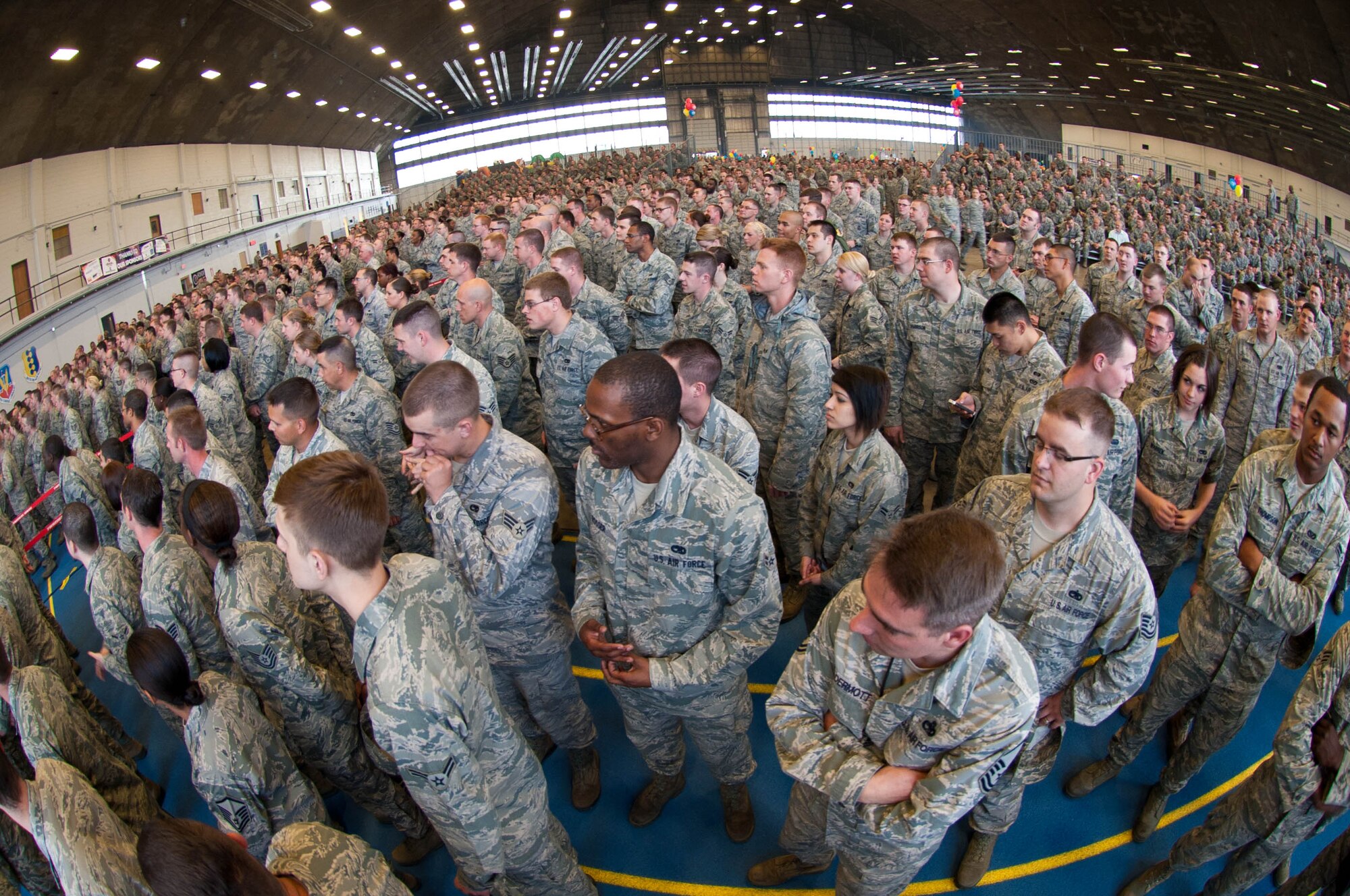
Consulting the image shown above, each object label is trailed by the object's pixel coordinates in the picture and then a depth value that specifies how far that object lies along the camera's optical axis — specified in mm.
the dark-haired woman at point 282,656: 2928
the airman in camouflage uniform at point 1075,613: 2408
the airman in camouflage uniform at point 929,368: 4734
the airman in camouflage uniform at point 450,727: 2025
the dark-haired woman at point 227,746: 2486
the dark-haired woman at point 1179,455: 3701
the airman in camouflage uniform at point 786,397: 3994
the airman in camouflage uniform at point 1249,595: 2736
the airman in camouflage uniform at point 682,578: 2387
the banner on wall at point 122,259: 17109
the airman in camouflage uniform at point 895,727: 1828
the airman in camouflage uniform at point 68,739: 2850
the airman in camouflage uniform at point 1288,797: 2297
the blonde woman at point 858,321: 5129
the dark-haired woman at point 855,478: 3252
